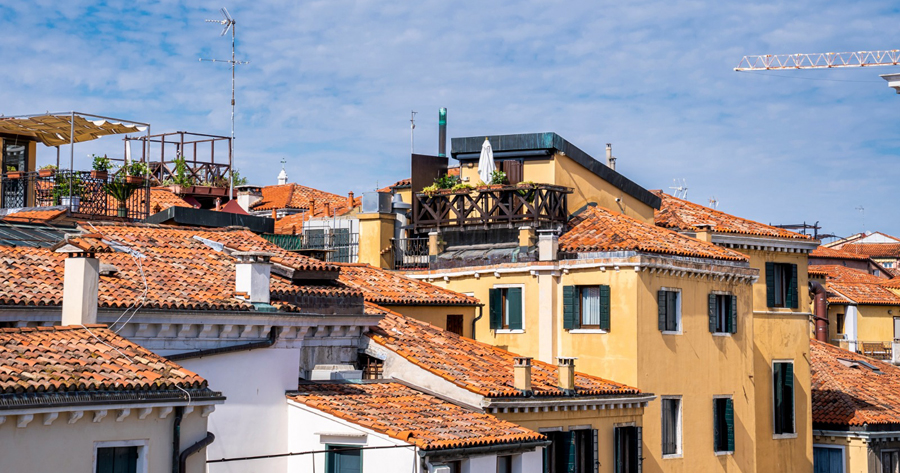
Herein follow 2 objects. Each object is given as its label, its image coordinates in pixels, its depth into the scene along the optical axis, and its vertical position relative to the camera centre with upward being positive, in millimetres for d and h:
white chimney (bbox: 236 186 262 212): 53375 +3640
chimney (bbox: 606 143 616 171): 46781 +4517
